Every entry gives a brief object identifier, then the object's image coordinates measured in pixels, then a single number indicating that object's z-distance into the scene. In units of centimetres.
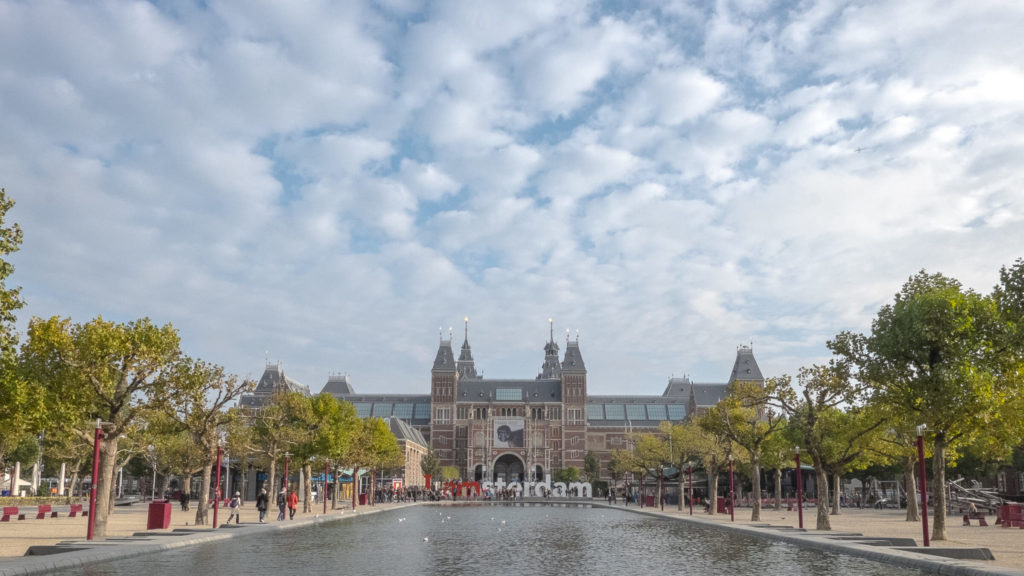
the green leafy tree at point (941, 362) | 2597
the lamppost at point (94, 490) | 2499
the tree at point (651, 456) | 7419
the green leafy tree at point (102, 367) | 2861
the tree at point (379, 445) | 7156
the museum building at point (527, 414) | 14625
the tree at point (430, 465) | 12252
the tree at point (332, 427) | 5478
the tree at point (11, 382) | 2077
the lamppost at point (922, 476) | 2442
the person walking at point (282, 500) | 4150
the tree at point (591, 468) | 13912
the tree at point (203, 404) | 3109
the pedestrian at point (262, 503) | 3998
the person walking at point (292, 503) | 4391
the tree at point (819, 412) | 3556
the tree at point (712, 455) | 5828
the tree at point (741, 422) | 4547
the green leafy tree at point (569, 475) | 13288
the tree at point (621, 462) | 9286
